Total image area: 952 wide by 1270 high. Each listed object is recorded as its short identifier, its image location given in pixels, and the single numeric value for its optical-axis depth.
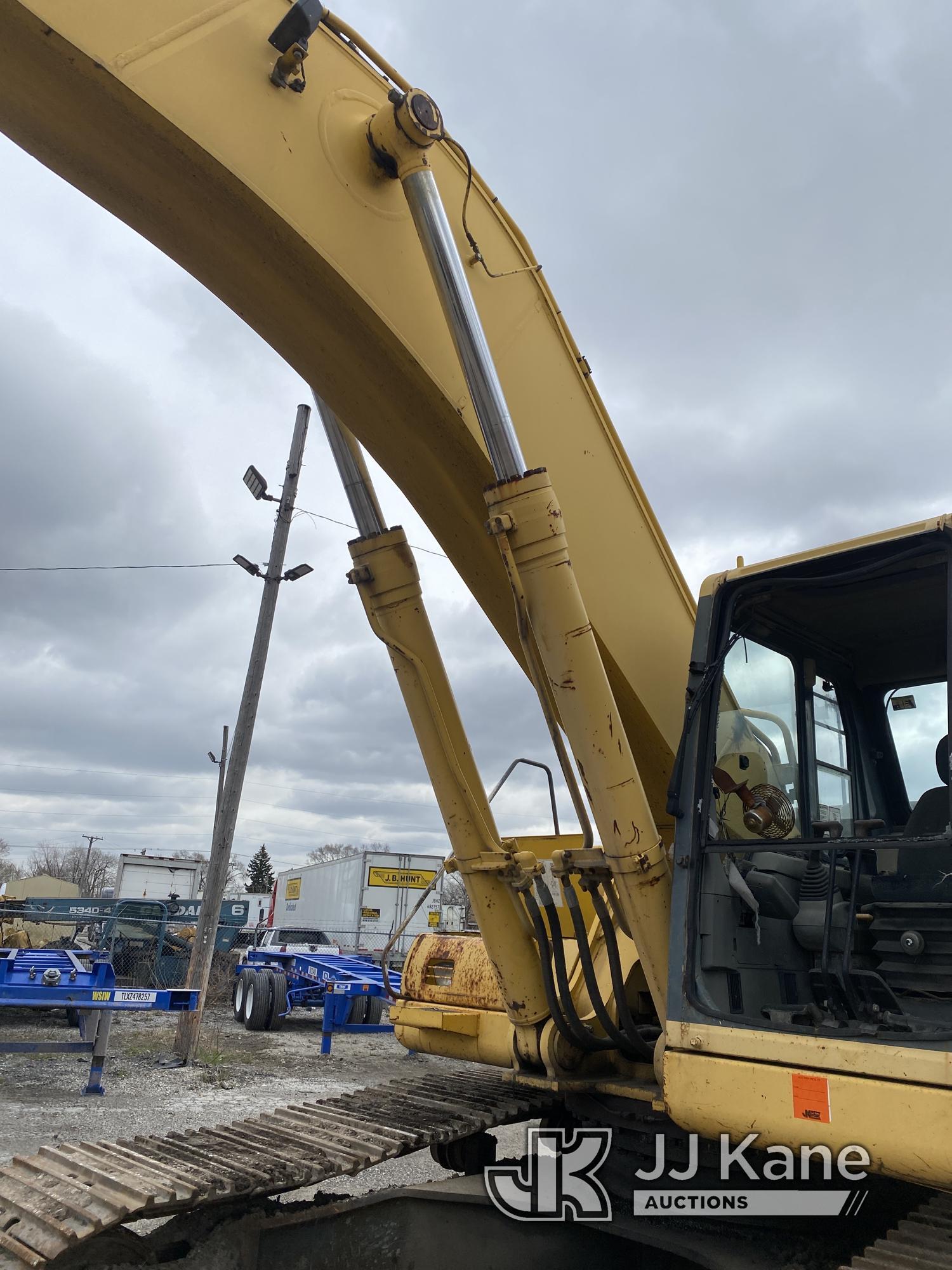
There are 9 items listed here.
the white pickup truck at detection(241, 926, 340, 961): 18.39
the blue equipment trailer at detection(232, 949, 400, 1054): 11.98
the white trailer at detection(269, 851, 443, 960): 20.08
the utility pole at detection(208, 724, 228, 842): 21.52
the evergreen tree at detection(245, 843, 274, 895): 75.00
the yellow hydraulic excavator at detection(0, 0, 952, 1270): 2.83
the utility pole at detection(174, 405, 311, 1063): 11.94
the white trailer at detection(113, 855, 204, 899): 23.62
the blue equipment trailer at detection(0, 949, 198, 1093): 9.16
